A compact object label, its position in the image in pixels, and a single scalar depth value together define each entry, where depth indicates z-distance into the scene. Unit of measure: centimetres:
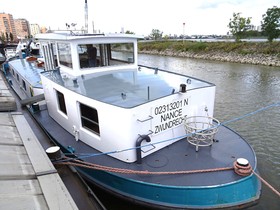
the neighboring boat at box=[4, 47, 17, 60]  2728
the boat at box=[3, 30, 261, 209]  426
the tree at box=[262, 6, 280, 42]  3572
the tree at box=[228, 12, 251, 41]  4388
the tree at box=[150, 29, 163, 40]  9931
